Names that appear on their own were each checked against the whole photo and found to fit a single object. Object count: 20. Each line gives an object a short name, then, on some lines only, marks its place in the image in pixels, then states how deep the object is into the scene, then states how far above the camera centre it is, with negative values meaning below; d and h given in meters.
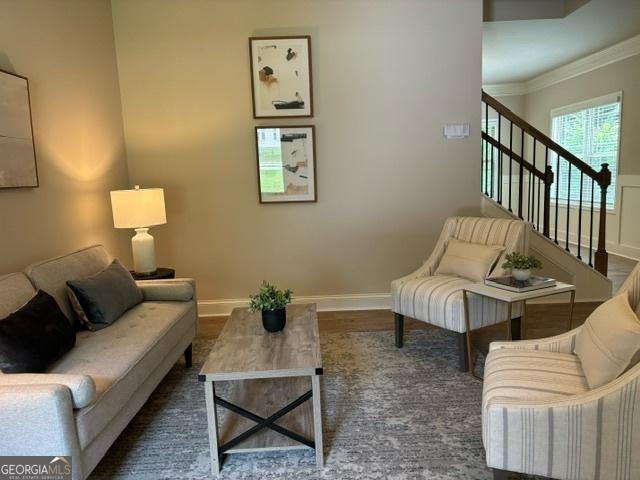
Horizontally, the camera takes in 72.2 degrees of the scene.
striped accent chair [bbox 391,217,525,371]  2.68 -0.73
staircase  3.88 -0.50
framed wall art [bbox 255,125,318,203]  3.76 +0.17
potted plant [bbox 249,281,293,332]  2.27 -0.63
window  5.85 +0.54
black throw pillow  1.68 -0.59
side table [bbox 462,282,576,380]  2.36 -0.64
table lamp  3.09 -0.19
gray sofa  1.44 -0.74
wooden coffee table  1.83 -0.99
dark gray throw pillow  2.35 -0.59
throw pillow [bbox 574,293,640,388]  1.47 -0.60
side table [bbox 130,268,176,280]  3.24 -0.65
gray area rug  1.85 -1.20
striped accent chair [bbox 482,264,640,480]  1.35 -0.81
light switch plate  3.80 +0.41
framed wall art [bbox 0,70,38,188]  2.30 +0.31
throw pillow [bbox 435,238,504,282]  2.91 -0.56
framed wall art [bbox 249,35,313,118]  3.65 +0.89
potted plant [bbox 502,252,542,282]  2.50 -0.52
